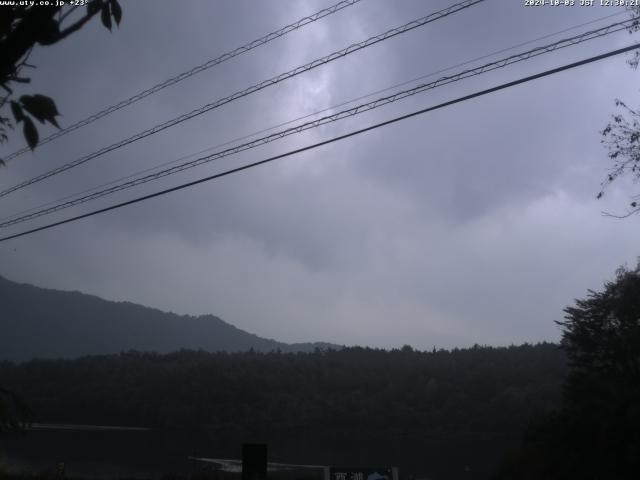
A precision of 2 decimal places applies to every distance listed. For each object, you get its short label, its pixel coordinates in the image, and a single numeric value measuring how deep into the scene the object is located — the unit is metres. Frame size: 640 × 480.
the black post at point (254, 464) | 11.84
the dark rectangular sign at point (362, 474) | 13.07
